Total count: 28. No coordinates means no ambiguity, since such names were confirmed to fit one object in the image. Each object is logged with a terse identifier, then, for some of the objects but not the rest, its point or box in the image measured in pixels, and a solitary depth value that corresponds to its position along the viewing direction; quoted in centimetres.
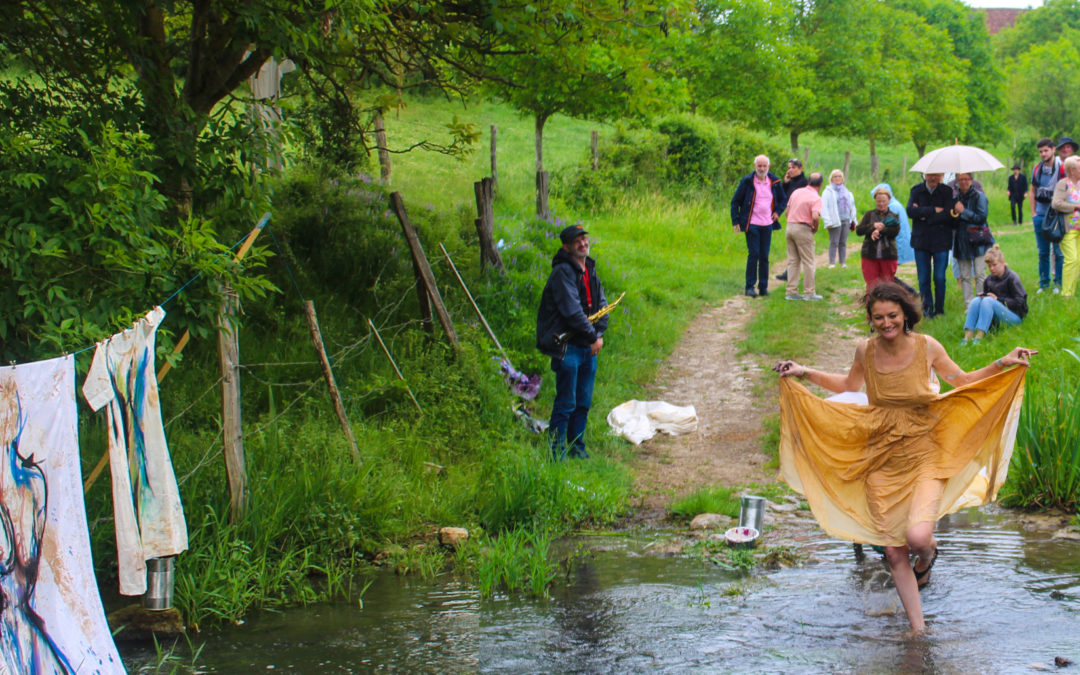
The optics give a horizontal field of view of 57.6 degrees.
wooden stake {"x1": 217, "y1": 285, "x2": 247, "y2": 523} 666
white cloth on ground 984
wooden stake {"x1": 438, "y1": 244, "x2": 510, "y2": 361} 1027
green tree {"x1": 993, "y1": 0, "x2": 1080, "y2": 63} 7894
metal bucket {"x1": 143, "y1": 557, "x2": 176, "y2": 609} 566
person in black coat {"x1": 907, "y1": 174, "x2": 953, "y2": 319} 1213
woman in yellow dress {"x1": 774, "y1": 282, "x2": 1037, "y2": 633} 561
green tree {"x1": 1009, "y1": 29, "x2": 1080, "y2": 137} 4638
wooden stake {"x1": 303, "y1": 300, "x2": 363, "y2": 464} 750
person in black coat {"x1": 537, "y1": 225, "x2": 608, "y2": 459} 854
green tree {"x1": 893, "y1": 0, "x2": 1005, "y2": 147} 3928
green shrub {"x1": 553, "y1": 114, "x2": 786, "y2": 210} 2170
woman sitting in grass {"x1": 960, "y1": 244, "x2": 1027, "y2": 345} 1122
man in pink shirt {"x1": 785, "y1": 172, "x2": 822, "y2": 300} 1447
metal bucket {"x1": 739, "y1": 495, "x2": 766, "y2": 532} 717
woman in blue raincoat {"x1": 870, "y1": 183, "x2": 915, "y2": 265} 1346
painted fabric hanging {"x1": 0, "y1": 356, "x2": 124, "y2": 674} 450
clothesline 577
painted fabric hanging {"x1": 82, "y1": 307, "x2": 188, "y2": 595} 510
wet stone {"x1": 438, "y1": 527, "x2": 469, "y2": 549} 721
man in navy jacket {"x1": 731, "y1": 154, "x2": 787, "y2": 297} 1470
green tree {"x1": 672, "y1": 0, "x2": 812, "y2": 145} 2762
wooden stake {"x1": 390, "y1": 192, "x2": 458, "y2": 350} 962
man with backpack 1290
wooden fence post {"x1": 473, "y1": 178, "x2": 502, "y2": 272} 1151
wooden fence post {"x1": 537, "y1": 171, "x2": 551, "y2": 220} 1530
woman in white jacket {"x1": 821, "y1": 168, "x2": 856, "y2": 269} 1686
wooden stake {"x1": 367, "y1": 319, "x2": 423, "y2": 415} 871
